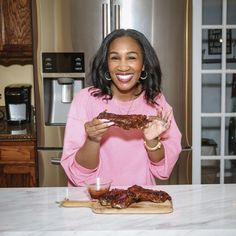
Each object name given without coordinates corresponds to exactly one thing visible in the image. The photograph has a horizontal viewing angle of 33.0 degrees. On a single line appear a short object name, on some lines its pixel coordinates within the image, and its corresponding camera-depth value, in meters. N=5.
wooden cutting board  1.18
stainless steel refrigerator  2.59
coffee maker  3.03
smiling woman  1.43
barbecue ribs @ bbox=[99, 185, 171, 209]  1.21
